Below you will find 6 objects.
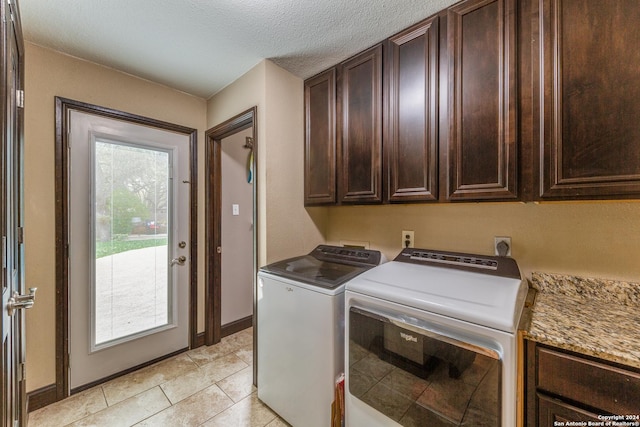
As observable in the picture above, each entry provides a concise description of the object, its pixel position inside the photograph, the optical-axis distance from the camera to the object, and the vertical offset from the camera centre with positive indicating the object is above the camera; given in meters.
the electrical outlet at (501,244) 1.46 -0.19
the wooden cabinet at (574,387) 0.78 -0.57
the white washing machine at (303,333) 1.37 -0.69
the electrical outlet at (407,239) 1.81 -0.19
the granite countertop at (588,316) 0.82 -0.42
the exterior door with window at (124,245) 1.84 -0.24
